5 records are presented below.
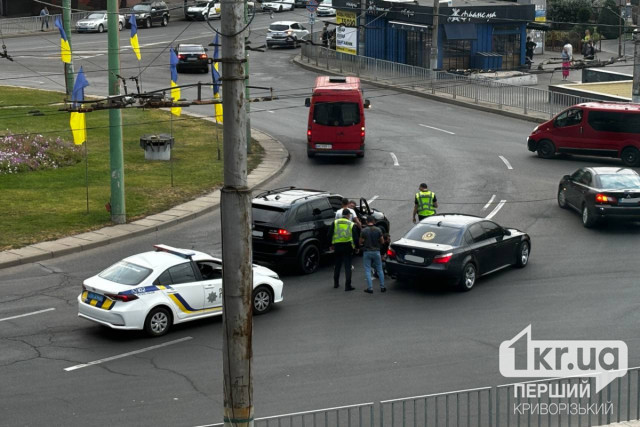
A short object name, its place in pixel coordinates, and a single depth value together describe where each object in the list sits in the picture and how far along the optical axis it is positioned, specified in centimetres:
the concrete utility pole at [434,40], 5028
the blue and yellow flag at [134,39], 3582
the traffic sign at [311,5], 5894
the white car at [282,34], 6600
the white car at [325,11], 8100
